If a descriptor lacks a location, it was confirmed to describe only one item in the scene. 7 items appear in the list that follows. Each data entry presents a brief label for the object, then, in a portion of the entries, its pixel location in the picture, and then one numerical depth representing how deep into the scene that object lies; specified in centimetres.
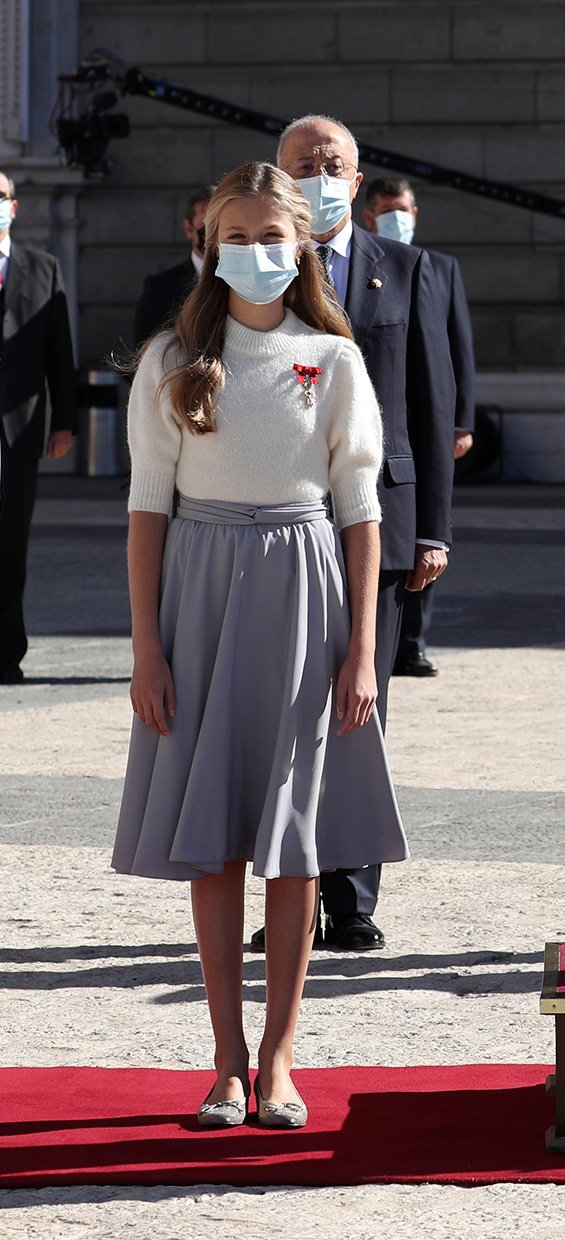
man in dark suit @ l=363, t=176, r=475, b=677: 1756
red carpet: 705
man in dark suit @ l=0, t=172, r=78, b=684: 1769
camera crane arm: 3991
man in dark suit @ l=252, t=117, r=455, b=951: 985
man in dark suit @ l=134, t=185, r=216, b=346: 1533
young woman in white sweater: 750
